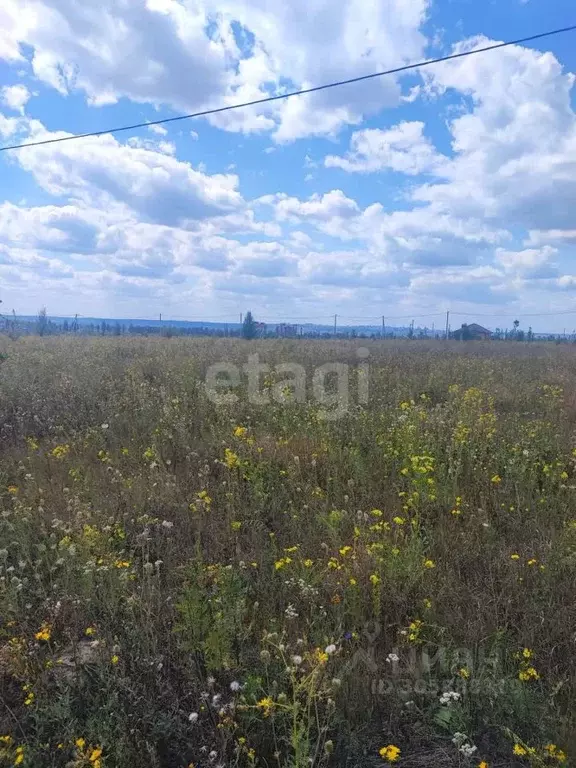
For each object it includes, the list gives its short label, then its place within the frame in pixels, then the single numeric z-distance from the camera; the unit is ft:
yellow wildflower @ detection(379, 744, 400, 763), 6.30
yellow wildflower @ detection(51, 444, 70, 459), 16.84
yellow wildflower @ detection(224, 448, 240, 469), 14.67
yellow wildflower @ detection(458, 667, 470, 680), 7.47
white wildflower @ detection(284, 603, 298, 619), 8.63
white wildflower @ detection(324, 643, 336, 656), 7.02
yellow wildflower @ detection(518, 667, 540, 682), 7.61
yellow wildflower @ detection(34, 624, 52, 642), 8.15
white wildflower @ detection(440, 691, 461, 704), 7.03
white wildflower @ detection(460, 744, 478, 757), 6.30
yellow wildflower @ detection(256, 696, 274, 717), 6.60
